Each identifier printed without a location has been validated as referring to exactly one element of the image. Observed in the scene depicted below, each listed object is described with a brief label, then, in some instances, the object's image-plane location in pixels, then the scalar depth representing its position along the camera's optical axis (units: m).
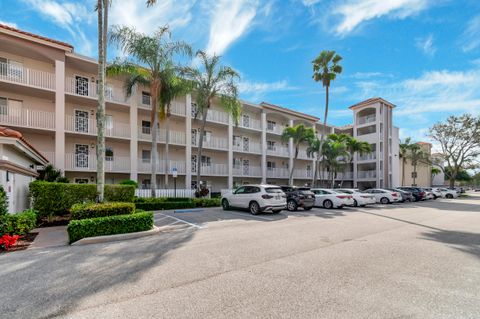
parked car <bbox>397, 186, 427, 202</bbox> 28.35
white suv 13.70
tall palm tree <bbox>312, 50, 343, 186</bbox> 27.36
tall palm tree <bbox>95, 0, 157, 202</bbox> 9.94
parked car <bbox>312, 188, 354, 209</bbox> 18.23
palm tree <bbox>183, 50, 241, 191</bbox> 20.41
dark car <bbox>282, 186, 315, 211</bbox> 16.19
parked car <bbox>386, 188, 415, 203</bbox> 25.88
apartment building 17.44
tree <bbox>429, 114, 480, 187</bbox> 37.47
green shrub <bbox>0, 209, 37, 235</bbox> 7.73
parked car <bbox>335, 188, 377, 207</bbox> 20.45
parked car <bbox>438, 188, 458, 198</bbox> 36.28
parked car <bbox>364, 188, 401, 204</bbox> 24.30
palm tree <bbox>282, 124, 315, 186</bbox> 27.55
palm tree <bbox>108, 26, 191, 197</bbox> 17.16
